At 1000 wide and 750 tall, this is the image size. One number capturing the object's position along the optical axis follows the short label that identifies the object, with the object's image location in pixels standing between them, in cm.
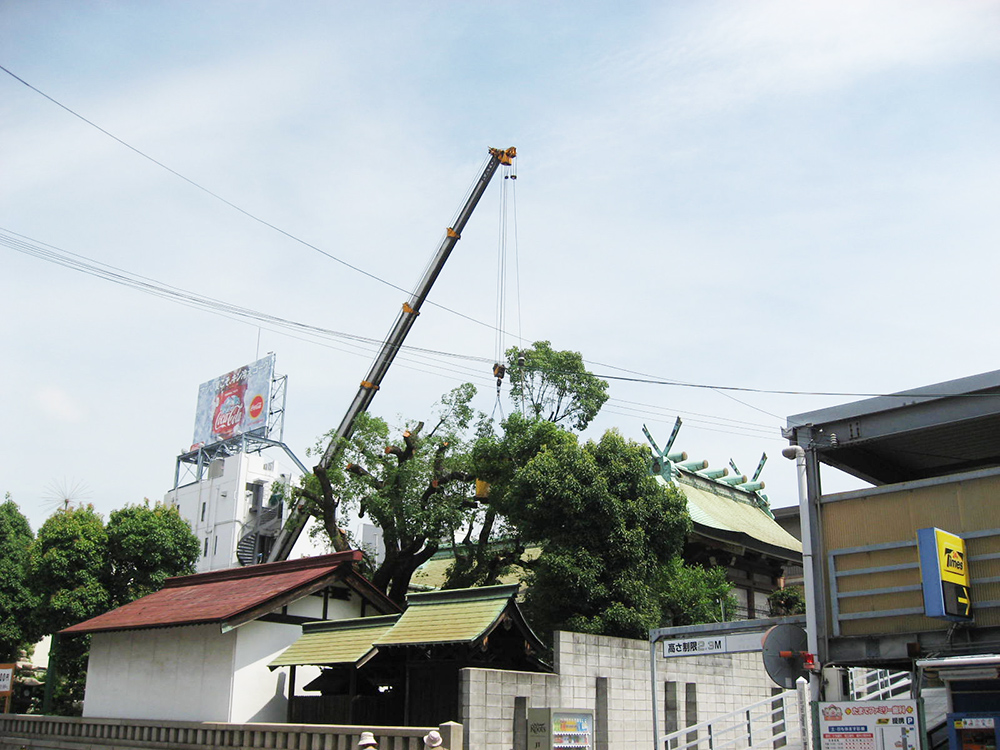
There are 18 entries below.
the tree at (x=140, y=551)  3153
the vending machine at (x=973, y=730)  1094
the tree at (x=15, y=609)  3428
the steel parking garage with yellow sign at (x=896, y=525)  1230
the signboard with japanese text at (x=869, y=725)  1073
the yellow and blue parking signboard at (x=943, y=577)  1157
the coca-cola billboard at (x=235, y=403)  5819
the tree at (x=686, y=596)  2364
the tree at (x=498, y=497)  2754
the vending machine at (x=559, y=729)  1578
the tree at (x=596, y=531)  2200
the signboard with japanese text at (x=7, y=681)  2695
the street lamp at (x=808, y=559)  1317
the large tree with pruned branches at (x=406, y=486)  2888
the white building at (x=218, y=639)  2062
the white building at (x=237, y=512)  5728
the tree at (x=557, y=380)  3694
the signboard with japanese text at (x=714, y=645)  1404
